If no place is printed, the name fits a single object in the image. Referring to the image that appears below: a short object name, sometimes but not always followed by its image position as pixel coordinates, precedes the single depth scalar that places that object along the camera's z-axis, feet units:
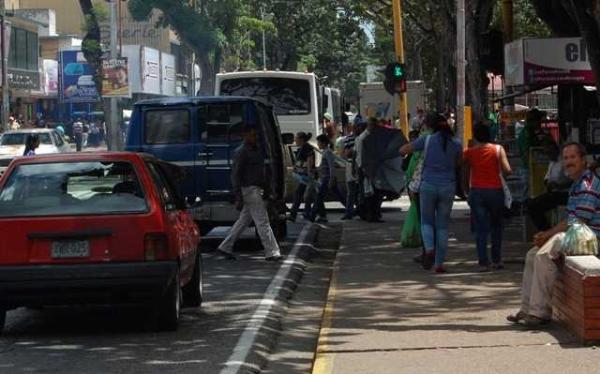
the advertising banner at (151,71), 228.02
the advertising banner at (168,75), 249.96
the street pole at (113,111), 137.90
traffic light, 83.79
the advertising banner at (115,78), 135.13
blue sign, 217.36
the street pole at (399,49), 84.17
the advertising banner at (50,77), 222.48
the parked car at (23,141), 103.36
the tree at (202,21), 163.94
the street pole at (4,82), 141.59
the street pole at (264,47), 207.14
